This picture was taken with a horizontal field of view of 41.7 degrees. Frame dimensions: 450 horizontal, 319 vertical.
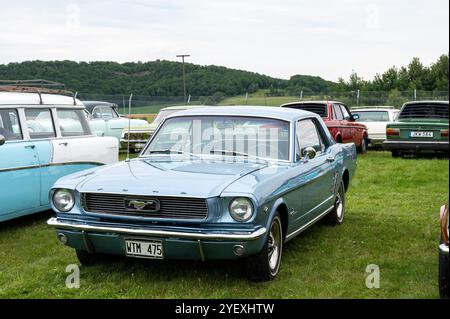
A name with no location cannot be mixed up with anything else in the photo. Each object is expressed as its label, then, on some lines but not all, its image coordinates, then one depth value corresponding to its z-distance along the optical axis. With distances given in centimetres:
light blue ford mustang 449
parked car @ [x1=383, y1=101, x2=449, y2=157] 1398
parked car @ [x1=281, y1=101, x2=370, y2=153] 1450
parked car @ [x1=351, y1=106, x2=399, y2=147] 1755
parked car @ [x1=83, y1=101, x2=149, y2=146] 1605
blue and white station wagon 660
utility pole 3954
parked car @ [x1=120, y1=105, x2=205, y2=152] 1525
